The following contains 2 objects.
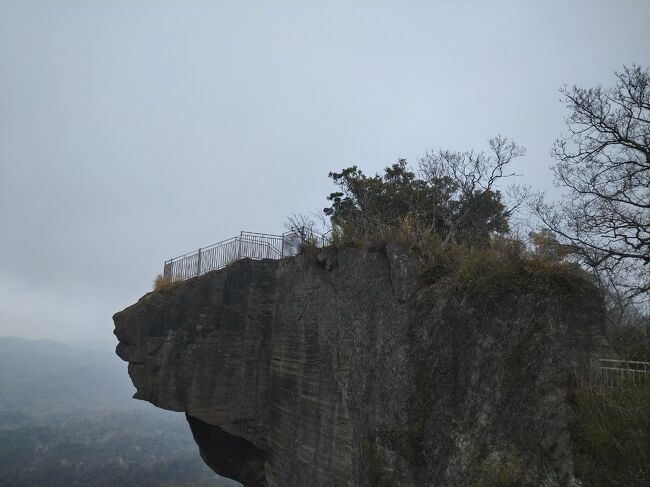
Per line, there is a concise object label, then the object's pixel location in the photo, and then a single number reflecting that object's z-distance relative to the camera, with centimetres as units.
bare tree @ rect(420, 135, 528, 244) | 1838
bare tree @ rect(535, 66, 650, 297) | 995
